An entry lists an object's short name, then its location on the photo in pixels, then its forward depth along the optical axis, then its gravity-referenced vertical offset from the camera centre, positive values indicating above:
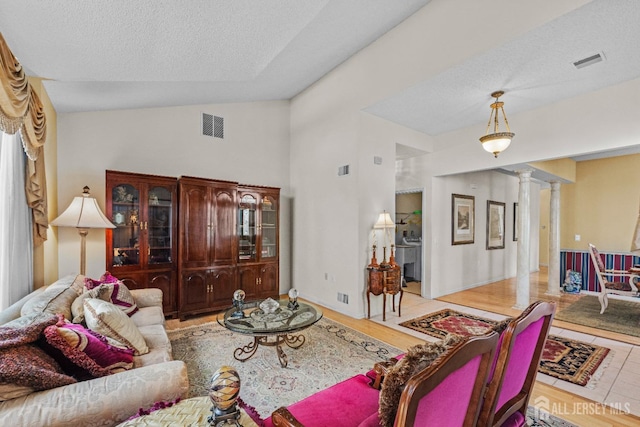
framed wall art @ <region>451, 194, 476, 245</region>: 5.83 -0.11
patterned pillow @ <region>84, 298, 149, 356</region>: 2.01 -0.79
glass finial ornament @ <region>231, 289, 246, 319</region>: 2.88 -0.91
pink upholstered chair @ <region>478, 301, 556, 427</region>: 1.23 -0.75
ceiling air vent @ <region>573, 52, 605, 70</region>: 2.87 +1.57
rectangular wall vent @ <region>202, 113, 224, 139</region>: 4.86 +1.52
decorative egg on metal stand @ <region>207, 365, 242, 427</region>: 1.08 -0.69
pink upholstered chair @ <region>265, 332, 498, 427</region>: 0.85 -0.66
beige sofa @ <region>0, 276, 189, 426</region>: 1.22 -0.85
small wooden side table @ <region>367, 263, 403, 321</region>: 4.07 -0.96
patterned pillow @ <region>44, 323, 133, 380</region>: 1.51 -0.78
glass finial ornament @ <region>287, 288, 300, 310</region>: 3.14 -0.97
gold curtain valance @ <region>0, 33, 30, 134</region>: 1.61 +0.74
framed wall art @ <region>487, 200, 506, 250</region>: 6.70 -0.25
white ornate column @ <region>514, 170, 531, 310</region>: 4.81 -0.40
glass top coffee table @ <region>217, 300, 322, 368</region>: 2.54 -1.02
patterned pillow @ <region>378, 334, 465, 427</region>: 1.06 -0.61
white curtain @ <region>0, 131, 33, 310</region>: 2.30 -0.07
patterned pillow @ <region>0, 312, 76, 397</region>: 1.25 -0.68
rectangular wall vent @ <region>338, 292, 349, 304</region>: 4.43 -1.31
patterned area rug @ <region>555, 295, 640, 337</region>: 3.92 -1.56
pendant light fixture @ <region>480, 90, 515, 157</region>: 3.54 +0.94
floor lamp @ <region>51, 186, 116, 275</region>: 3.20 -0.05
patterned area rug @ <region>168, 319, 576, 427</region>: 2.35 -1.49
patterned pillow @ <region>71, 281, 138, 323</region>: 2.21 -0.75
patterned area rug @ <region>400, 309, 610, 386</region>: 2.76 -1.53
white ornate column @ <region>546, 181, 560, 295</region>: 5.85 -0.59
